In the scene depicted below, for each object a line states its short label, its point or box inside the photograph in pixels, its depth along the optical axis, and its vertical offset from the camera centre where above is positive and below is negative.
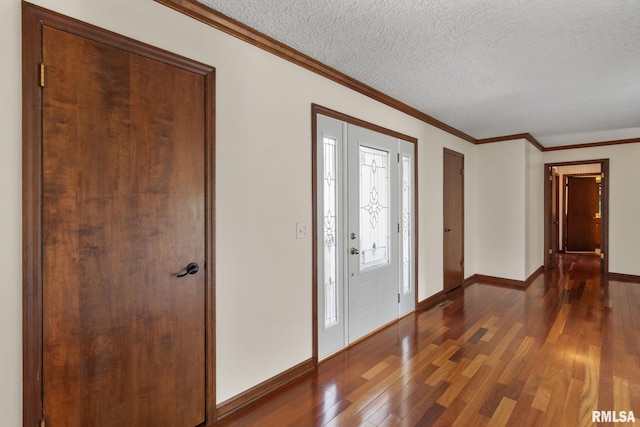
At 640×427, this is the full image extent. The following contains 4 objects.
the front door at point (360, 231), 2.80 -0.16
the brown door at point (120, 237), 1.44 -0.11
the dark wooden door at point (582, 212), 8.35 +0.06
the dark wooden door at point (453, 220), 4.75 -0.08
